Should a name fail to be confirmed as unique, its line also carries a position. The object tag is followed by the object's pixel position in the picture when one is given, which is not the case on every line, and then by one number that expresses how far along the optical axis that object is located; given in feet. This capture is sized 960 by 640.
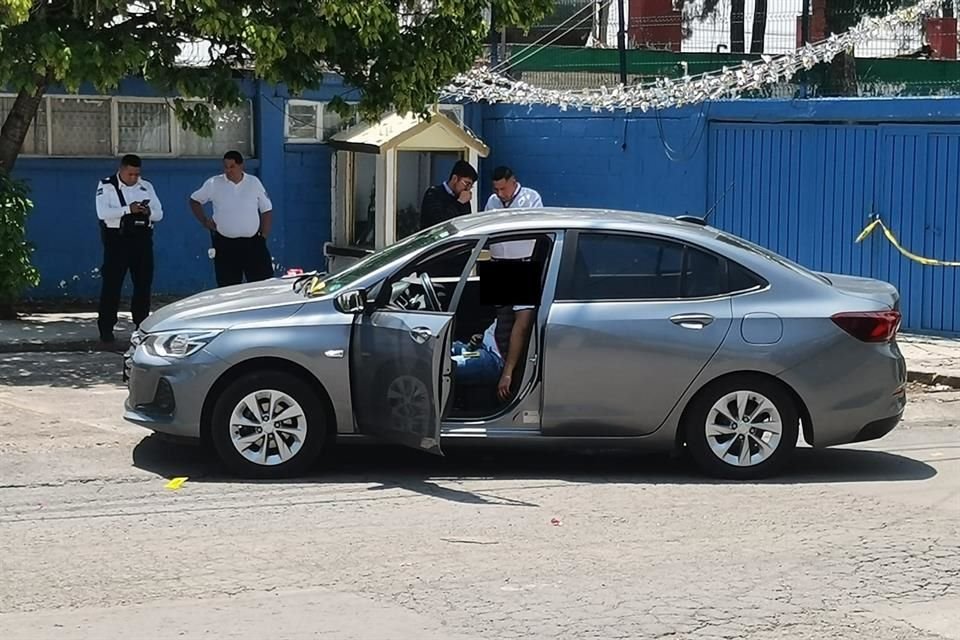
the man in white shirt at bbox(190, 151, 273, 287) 43.98
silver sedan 26.53
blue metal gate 45.75
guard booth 54.65
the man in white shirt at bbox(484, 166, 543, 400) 27.37
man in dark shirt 40.24
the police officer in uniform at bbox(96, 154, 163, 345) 42.98
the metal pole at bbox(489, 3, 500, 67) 62.03
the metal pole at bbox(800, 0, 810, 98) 52.86
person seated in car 27.43
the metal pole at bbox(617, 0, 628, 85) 56.80
